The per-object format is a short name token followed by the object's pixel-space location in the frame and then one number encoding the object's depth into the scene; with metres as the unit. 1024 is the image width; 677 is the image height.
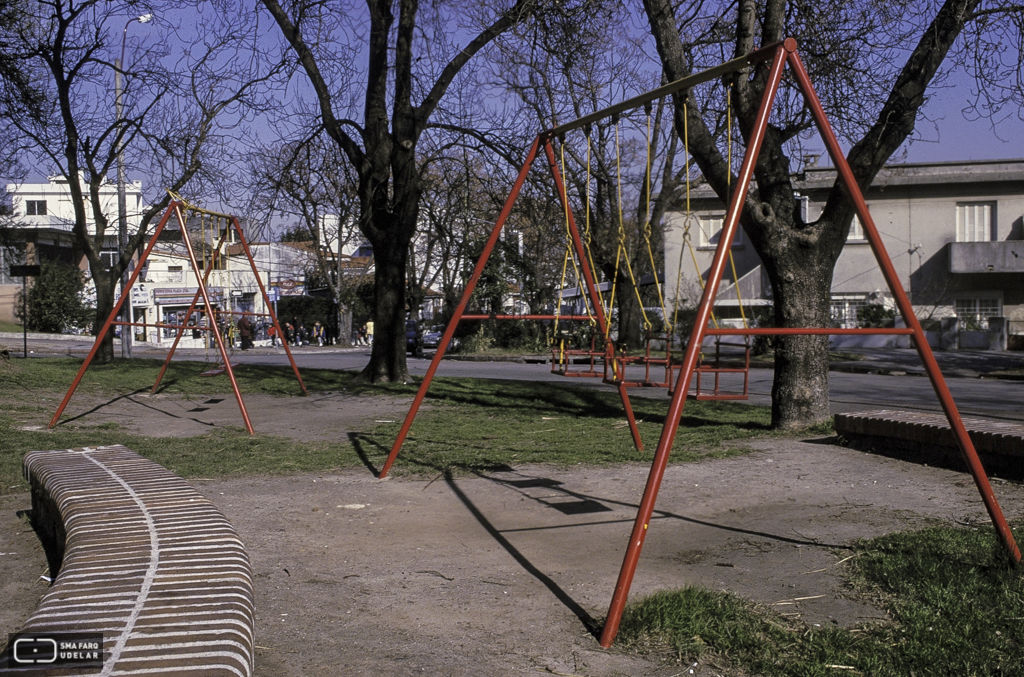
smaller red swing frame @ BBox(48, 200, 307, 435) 9.55
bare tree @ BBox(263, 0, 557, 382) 13.86
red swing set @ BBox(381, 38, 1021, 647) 3.59
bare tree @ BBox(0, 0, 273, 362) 16.28
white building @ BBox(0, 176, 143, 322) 19.73
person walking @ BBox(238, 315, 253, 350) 29.81
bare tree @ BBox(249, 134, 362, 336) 14.30
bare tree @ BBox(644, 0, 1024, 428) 8.39
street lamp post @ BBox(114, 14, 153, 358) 20.24
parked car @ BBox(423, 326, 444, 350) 41.50
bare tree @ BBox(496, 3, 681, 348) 11.43
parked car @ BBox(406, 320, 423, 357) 36.78
